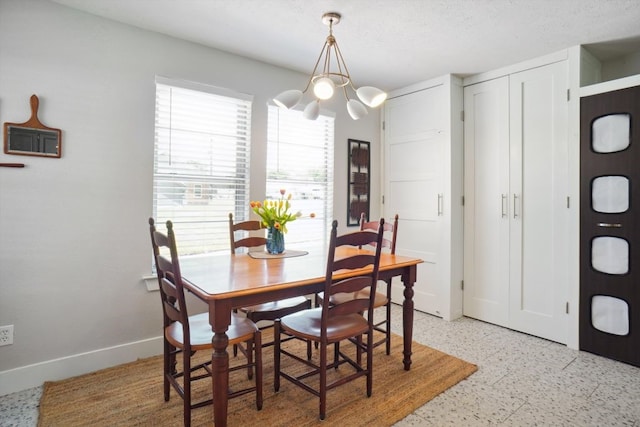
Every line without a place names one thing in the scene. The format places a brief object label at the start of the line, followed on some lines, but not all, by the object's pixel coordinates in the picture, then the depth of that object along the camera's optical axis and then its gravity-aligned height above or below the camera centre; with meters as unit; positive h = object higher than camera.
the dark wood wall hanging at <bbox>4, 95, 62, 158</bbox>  2.14 +0.48
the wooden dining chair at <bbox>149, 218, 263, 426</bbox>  1.70 -0.62
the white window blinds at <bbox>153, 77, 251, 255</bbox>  2.73 +0.45
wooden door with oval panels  2.57 -0.03
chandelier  2.15 +0.77
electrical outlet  2.15 -0.74
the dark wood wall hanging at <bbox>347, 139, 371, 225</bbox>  3.94 +0.43
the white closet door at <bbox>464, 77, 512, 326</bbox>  3.33 +0.17
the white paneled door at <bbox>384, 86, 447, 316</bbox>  3.65 +0.42
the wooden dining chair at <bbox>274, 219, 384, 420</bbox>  1.86 -0.61
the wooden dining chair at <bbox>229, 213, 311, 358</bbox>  2.31 -0.61
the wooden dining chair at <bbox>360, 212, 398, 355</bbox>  2.53 -0.59
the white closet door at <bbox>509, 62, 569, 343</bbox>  2.96 +0.16
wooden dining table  1.64 -0.34
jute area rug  1.89 -1.08
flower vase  2.55 -0.18
